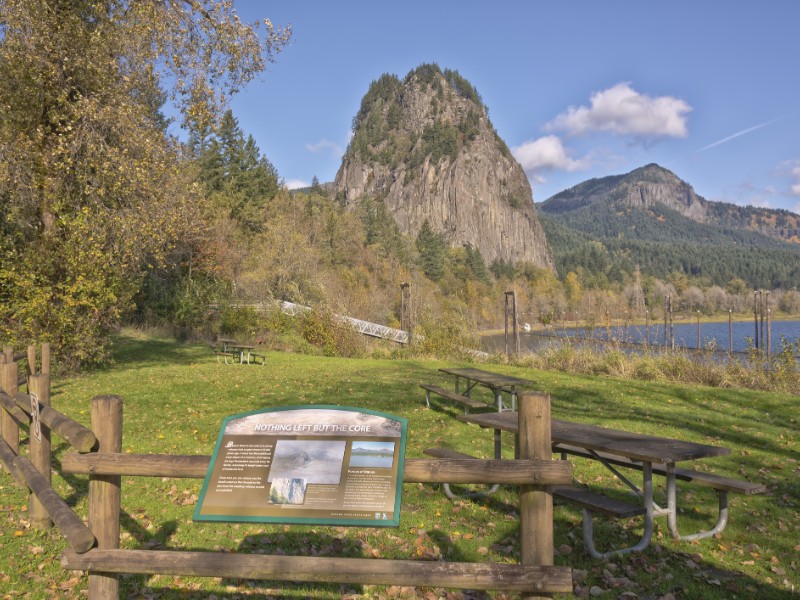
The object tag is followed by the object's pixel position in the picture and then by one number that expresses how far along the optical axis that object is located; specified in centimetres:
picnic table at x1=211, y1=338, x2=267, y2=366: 1962
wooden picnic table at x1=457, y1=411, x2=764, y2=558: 505
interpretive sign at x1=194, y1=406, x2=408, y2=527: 314
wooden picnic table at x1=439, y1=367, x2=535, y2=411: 998
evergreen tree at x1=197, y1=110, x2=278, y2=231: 5147
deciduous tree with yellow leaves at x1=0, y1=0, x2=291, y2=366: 1362
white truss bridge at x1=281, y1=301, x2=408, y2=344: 3372
